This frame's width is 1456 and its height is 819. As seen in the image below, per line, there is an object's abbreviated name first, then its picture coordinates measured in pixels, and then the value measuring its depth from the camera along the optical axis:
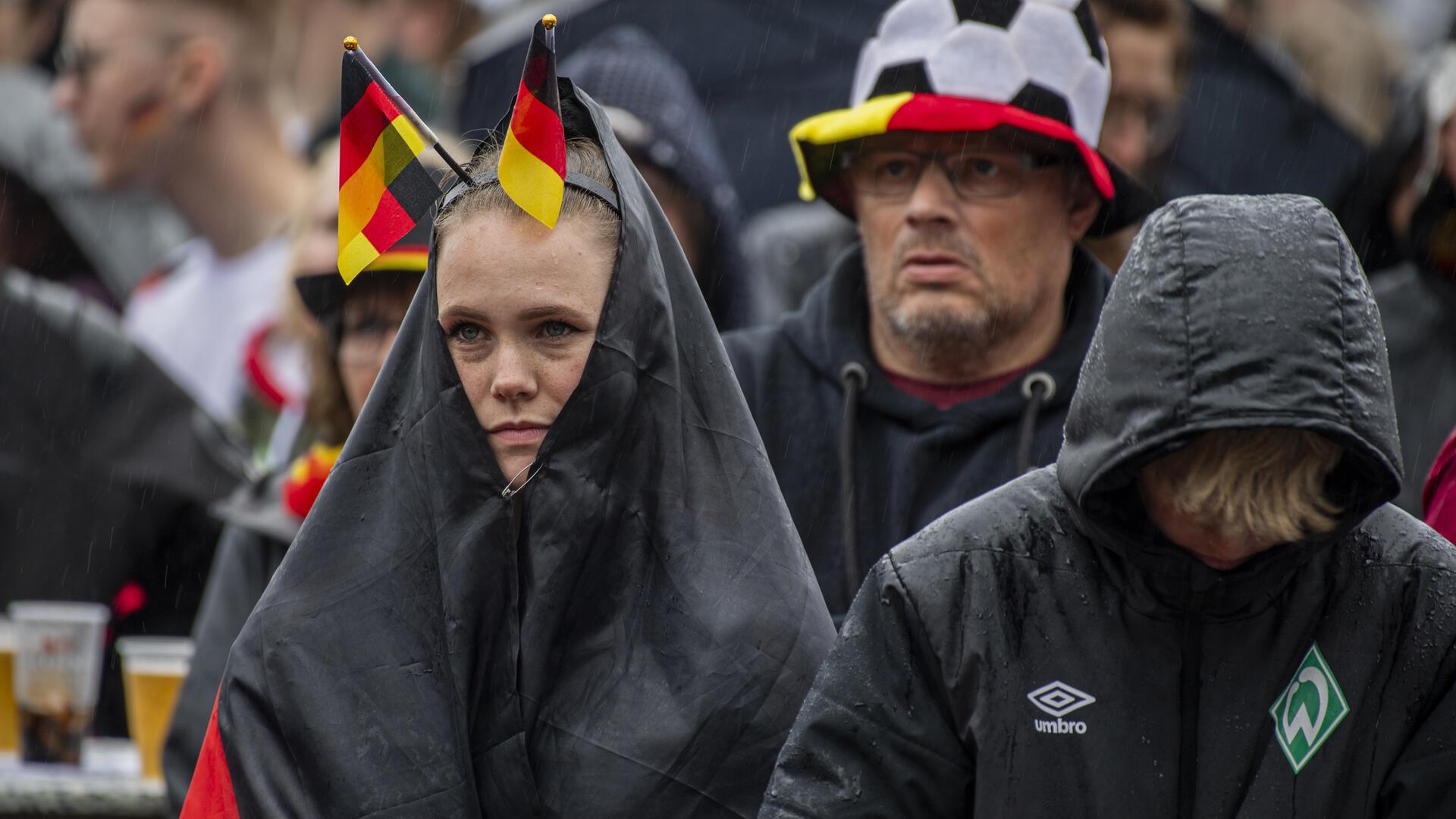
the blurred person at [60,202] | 14.75
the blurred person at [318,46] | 16.81
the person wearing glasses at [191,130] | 15.15
